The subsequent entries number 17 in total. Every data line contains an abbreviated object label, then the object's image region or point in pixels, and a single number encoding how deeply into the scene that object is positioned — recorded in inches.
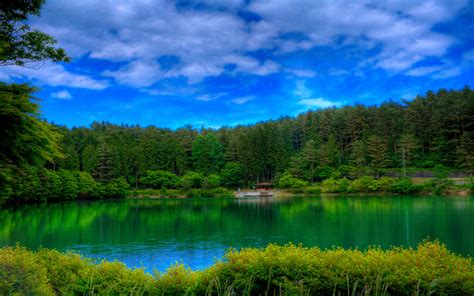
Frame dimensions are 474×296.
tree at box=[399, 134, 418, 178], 2375.7
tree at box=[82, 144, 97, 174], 2462.7
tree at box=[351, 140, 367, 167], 2425.7
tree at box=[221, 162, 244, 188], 2691.9
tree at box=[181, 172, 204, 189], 2515.3
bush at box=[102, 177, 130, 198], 2325.3
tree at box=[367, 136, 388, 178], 2337.6
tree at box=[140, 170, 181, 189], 2561.5
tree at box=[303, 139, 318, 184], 2549.2
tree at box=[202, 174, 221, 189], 2526.8
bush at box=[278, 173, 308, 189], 2352.4
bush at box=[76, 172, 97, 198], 2203.5
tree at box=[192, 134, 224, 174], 2847.0
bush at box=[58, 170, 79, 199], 2092.8
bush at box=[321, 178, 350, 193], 2145.7
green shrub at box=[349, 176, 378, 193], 2052.2
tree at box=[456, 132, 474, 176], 2055.9
